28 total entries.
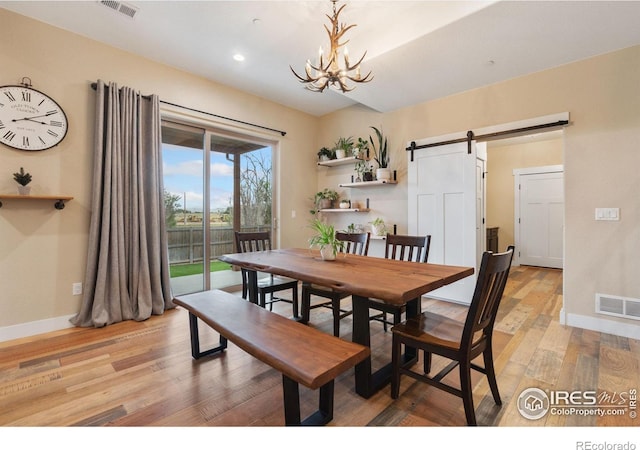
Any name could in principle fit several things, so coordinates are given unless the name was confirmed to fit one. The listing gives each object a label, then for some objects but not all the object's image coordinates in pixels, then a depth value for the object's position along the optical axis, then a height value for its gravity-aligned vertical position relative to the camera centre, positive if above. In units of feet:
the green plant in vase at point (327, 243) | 8.05 -0.57
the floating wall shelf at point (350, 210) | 15.08 +0.68
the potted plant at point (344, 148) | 15.53 +4.06
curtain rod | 9.83 +4.85
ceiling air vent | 8.14 +6.24
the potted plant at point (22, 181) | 8.48 +1.28
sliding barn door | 11.87 +0.72
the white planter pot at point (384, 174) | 13.85 +2.31
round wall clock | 8.46 +3.22
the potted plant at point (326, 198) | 16.37 +1.40
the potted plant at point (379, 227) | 14.26 -0.24
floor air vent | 8.74 -2.64
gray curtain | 9.66 +0.24
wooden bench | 4.15 -2.04
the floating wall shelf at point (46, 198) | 8.25 +0.80
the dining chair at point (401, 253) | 7.38 -0.92
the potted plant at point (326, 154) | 16.09 +3.85
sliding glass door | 12.39 +1.05
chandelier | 7.17 +3.86
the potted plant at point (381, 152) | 14.13 +3.52
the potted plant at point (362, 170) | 14.67 +2.74
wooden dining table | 5.24 -1.15
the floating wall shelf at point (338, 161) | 15.10 +3.33
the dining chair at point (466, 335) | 4.70 -2.15
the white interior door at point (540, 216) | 19.62 +0.35
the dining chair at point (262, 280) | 9.69 -2.08
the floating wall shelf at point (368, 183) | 13.96 +1.95
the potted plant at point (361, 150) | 14.75 +3.75
